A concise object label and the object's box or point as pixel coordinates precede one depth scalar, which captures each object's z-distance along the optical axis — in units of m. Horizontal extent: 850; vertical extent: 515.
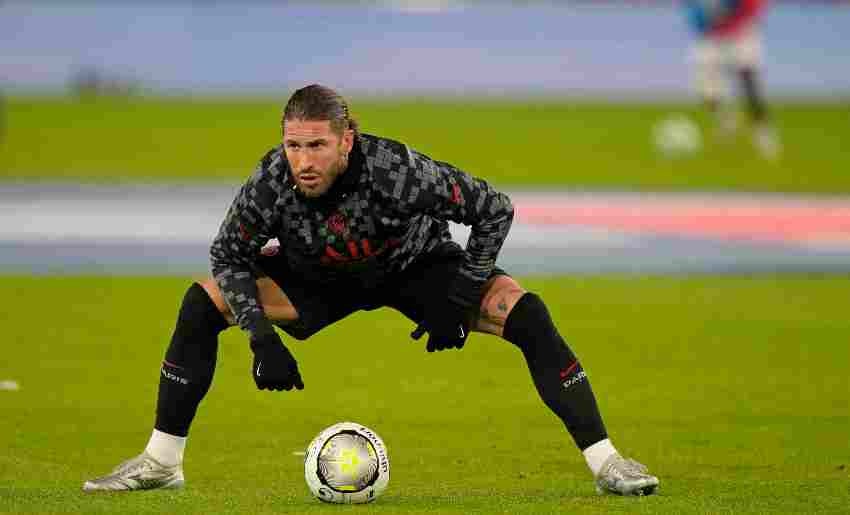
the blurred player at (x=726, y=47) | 47.37
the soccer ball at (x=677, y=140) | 51.69
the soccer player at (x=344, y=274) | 13.17
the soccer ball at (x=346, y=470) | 13.09
